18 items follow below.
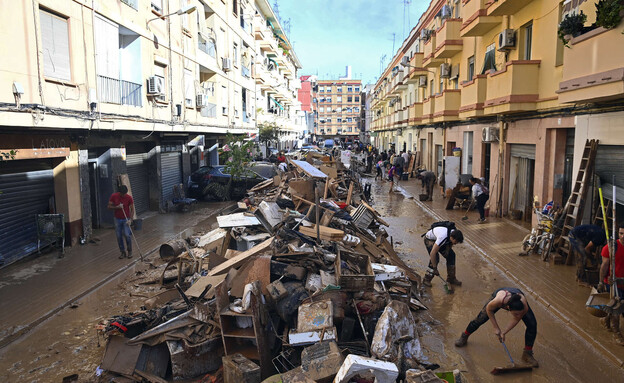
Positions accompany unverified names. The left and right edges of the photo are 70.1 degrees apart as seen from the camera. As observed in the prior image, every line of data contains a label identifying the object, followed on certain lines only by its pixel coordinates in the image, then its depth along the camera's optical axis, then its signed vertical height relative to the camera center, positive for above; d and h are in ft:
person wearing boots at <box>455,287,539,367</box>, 18.85 -7.53
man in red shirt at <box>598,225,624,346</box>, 21.20 -7.09
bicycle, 33.88 -8.03
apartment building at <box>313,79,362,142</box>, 355.15 +23.76
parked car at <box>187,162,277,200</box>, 67.15 -6.70
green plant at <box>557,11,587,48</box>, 30.22 +7.62
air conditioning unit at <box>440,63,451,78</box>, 74.61 +11.19
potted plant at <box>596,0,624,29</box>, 25.35 +7.10
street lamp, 48.55 +13.80
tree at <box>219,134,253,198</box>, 64.80 -3.14
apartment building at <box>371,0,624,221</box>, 30.02 +3.68
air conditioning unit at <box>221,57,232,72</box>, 77.82 +13.16
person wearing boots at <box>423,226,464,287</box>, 27.99 -7.09
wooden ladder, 31.83 -4.59
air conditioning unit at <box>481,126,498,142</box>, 53.62 +0.36
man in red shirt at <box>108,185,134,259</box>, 34.55 -5.85
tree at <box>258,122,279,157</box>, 125.90 +1.51
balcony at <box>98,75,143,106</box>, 40.47 +4.64
